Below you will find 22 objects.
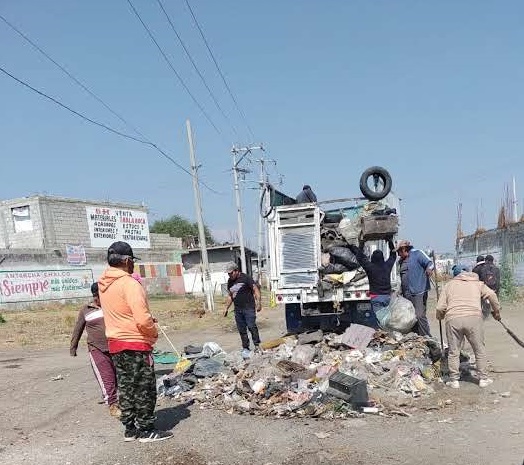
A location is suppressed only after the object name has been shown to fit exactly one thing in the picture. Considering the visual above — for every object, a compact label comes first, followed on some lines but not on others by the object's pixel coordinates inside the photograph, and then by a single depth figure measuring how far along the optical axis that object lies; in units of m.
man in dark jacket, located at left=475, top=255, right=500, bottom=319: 12.61
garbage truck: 9.87
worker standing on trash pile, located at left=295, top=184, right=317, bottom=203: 11.35
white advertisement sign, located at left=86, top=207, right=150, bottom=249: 37.38
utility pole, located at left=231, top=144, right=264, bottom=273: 29.19
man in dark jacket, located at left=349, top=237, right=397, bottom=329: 9.36
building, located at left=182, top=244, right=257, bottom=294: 44.03
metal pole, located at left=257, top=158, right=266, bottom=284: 32.66
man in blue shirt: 8.84
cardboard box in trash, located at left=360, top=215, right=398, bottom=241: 9.60
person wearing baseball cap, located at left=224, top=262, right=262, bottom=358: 9.63
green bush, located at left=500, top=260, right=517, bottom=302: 18.19
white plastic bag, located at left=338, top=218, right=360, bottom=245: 10.19
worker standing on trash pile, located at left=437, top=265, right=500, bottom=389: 6.81
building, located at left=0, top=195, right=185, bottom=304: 29.66
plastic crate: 6.05
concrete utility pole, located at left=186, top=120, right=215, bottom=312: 23.19
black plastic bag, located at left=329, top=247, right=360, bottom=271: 9.96
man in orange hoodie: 5.34
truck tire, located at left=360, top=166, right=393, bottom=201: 11.00
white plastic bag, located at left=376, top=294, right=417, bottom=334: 8.59
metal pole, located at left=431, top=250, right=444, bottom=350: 8.09
